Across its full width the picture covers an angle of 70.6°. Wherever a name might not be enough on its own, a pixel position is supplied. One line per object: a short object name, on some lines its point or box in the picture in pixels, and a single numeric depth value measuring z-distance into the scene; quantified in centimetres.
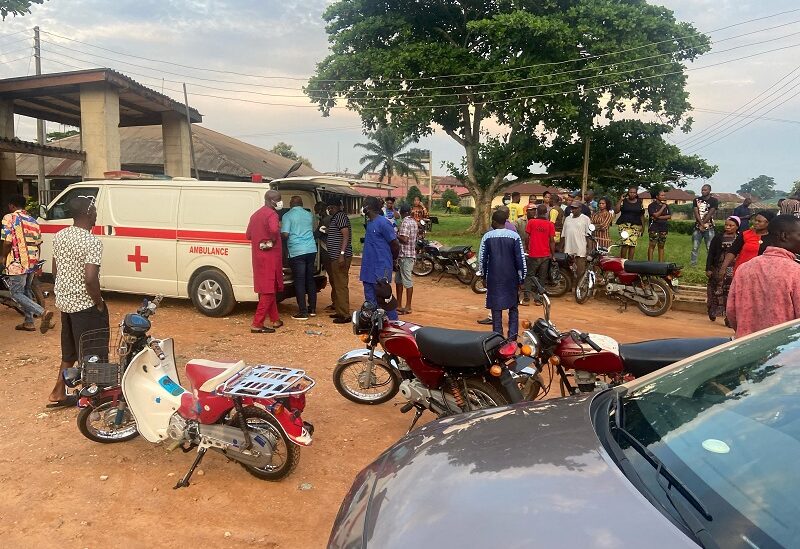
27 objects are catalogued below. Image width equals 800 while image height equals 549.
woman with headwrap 825
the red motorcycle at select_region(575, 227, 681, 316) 912
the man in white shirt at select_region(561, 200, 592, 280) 1018
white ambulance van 787
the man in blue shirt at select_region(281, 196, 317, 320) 805
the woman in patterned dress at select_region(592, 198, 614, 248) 1138
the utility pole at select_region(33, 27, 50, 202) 1952
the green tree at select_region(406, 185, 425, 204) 5668
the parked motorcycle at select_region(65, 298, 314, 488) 357
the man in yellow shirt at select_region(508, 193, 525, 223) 1211
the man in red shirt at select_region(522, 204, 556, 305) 980
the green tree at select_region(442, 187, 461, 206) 6469
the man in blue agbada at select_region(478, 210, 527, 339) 646
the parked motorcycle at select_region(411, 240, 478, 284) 1175
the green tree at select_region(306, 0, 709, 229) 1927
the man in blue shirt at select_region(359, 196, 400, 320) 748
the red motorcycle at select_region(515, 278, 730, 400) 386
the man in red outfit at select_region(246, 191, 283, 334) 732
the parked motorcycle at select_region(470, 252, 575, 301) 1043
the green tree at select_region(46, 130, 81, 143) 3688
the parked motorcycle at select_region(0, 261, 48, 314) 755
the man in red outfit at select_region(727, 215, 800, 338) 368
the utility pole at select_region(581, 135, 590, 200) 2286
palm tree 5975
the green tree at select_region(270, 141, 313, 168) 7125
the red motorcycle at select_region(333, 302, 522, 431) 398
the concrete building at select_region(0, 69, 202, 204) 1175
